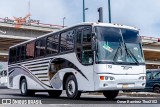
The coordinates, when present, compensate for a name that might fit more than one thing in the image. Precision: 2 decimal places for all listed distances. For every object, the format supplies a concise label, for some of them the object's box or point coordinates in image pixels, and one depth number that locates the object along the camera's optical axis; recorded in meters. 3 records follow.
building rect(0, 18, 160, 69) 42.92
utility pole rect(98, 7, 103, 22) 17.37
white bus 12.20
